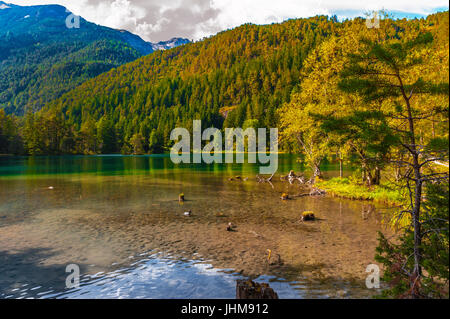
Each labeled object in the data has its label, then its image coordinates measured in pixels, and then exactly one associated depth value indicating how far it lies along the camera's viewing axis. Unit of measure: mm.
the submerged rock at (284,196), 29378
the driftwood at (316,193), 31019
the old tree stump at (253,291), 7695
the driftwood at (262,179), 43216
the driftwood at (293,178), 40916
